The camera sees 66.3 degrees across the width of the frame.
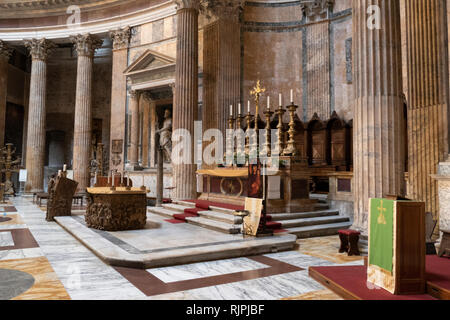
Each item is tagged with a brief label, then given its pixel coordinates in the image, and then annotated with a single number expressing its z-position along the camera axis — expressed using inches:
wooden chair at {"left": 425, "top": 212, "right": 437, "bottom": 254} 183.8
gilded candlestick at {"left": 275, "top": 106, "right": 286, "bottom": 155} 315.0
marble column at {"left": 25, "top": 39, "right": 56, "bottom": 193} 671.8
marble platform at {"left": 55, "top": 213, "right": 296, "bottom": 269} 184.1
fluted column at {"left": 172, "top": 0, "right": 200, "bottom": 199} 422.6
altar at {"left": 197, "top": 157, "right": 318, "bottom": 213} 301.1
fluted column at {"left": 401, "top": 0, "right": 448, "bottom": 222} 257.8
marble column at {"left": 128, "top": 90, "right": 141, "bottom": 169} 605.6
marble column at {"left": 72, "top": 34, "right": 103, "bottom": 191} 648.4
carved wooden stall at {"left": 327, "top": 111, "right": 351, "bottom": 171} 435.5
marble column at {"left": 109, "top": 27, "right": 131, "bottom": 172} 629.0
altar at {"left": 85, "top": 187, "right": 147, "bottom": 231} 266.7
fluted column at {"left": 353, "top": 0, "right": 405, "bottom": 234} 221.6
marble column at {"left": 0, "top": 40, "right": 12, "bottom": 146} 716.7
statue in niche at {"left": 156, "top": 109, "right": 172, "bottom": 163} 539.2
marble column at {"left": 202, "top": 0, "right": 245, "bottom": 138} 493.4
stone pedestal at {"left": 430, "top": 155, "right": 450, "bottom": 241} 205.5
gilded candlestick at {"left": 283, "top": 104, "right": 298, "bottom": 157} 309.4
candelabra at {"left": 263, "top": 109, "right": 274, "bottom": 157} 332.8
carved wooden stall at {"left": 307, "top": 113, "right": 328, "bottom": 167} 458.0
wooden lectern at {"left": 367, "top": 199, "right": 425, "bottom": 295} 125.8
